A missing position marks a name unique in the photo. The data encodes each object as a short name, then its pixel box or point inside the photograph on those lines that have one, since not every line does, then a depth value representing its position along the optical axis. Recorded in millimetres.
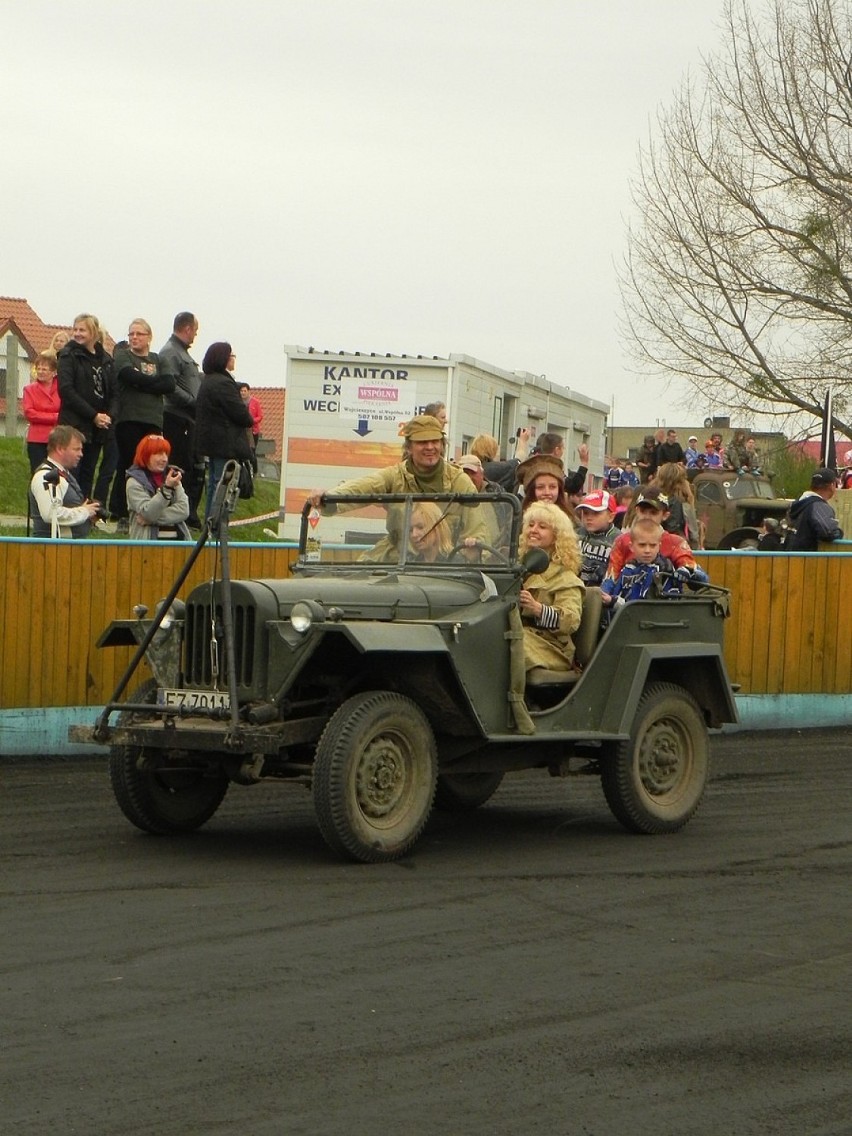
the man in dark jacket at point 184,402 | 14688
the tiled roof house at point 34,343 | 49750
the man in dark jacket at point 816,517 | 14984
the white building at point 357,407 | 21047
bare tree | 27906
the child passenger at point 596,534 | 10422
